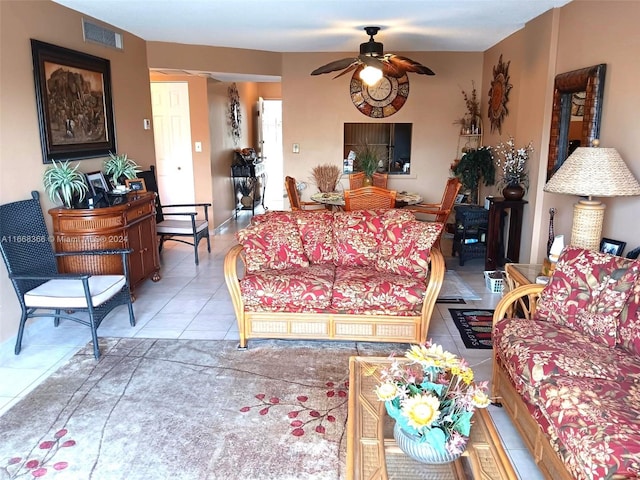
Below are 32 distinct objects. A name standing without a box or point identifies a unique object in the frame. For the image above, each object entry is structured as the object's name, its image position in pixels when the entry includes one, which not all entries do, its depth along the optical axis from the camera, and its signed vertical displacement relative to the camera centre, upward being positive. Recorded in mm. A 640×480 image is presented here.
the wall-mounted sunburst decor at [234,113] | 8062 +598
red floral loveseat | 3193 -919
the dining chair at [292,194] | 5145 -490
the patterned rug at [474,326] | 3400 -1339
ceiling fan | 4578 +834
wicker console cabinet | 3734 -670
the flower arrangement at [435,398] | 1554 -830
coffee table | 1601 -1055
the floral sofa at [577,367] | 1616 -913
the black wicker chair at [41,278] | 3143 -881
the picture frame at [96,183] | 4145 -308
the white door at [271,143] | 10258 +116
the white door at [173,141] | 6876 +105
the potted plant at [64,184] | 3707 -283
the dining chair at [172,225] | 5355 -864
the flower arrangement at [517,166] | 4668 -163
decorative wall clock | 6477 +721
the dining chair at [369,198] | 4371 -450
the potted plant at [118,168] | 4574 -190
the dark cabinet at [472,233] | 5285 -920
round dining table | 5086 -538
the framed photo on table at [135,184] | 4672 -351
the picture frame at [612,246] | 2996 -609
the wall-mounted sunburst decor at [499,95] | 5354 +629
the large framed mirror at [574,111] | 3383 +307
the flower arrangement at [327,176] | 6668 -377
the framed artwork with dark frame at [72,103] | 3709 +385
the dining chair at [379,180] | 5674 -366
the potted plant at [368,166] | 5281 -187
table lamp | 2748 -196
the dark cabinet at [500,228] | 4824 -809
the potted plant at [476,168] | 5609 -219
